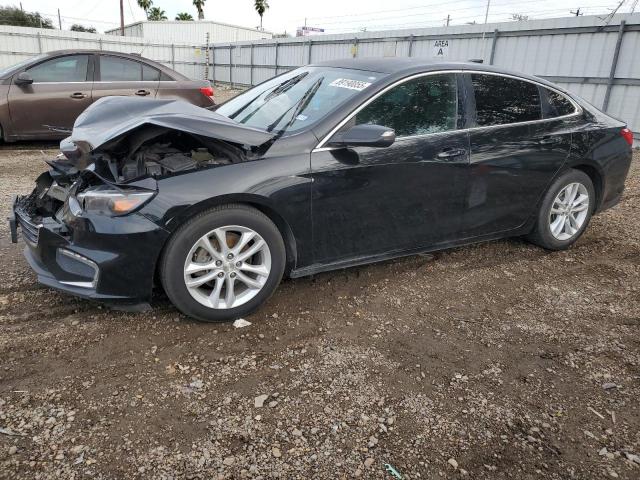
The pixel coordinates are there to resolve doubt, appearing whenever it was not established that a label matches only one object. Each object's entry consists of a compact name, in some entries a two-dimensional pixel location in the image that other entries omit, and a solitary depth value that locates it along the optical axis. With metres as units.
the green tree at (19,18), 52.03
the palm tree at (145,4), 61.05
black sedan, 2.88
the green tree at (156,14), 63.25
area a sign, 13.03
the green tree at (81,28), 61.72
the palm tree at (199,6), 61.31
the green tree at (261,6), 67.62
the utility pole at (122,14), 41.41
